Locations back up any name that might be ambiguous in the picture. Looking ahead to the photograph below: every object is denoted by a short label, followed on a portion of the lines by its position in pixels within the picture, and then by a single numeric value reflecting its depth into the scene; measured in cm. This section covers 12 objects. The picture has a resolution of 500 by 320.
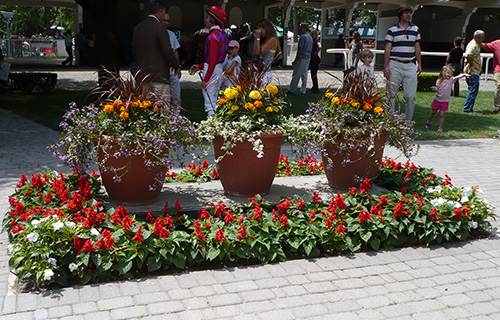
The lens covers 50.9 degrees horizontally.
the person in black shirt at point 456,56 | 1508
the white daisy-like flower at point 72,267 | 370
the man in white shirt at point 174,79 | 846
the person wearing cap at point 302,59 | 1427
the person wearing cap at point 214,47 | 793
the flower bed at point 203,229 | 382
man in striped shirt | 897
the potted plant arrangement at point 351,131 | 523
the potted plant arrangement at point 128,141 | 457
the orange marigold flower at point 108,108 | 467
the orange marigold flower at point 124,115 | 464
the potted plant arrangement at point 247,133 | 488
